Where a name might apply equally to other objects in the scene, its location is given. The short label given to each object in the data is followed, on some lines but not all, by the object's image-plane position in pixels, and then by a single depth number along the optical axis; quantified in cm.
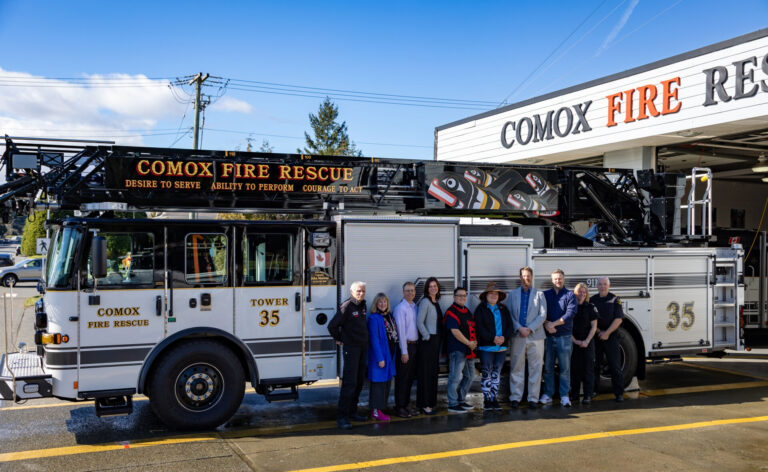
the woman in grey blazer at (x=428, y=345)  857
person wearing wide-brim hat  884
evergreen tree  5825
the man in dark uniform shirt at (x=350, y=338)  796
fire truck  747
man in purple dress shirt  841
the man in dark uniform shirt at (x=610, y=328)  952
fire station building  1355
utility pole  3006
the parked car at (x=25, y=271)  3162
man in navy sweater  914
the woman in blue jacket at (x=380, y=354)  817
